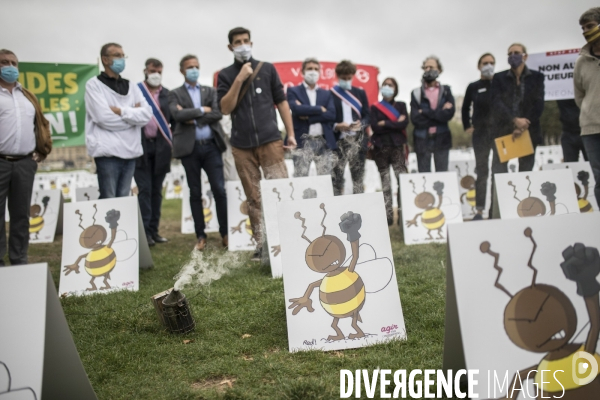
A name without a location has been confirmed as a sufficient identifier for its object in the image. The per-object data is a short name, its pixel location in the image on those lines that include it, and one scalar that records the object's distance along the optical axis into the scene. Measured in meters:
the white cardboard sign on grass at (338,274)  2.54
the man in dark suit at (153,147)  6.02
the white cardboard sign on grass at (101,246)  3.94
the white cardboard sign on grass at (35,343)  1.76
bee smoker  2.82
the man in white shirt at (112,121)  4.63
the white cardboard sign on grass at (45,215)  6.97
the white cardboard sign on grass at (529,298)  1.75
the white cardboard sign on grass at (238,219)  5.62
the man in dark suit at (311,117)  5.89
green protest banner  7.69
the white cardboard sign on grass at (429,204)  5.54
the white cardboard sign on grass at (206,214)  7.28
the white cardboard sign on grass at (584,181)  5.49
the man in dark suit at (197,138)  5.46
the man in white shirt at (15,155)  4.17
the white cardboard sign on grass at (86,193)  7.25
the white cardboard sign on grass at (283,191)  4.30
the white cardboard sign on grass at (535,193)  4.52
